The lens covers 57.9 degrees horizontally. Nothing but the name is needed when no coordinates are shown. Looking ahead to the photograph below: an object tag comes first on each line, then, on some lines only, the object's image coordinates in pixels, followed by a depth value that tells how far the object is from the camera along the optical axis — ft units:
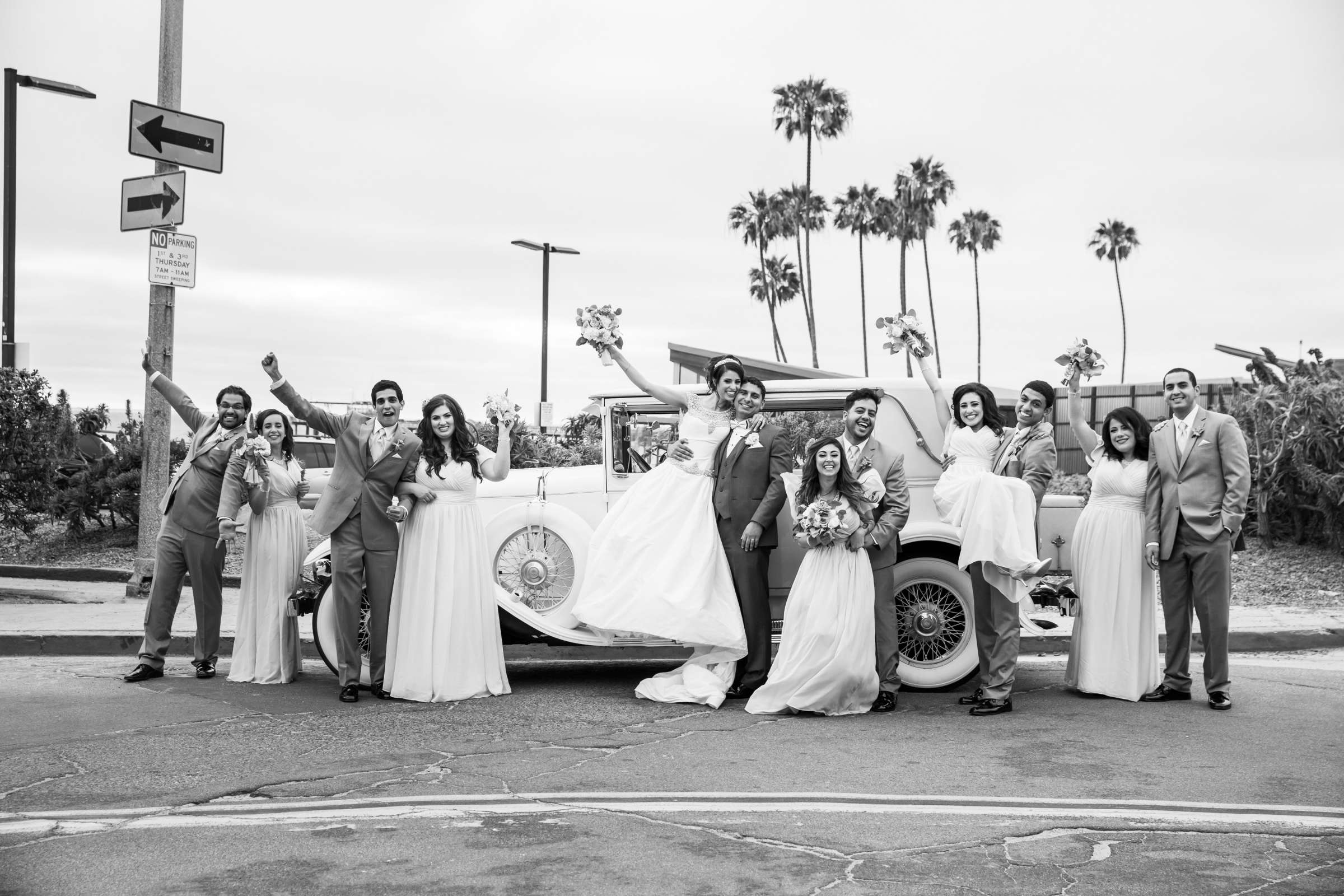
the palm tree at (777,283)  161.38
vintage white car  26.16
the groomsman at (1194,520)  24.27
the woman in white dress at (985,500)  24.13
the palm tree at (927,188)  151.02
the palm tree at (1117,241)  176.55
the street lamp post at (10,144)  44.11
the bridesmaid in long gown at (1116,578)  25.12
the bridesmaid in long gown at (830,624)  23.39
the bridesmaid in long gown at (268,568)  26.45
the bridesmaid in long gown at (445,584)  24.76
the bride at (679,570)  24.50
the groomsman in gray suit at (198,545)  26.73
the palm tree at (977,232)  170.19
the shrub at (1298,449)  44.68
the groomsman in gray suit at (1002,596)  23.86
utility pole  35.83
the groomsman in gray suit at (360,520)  24.93
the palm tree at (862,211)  152.15
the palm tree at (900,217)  151.64
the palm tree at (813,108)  141.08
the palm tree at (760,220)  153.17
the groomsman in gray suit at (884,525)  24.35
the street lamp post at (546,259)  85.15
